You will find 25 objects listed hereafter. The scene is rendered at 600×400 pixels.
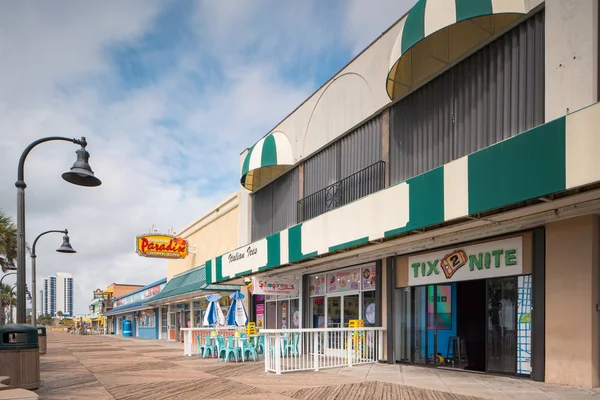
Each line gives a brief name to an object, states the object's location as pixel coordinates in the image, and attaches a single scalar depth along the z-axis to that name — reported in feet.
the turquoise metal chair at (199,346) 50.78
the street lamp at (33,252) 52.95
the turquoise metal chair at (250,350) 44.32
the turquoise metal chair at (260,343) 47.29
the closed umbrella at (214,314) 53.31
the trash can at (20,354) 26.45
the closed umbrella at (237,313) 48.57
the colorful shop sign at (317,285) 50.54
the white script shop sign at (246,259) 50.90
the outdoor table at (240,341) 44.16
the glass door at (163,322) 113.69
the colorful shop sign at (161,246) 87.61
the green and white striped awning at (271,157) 54.24
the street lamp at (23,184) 28.37
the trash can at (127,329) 150.53
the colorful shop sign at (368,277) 42.60
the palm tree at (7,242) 75.61
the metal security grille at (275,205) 54.29
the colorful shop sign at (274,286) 51.67
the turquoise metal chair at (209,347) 49.24
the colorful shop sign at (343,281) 45.16
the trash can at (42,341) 56.71
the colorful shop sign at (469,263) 30.12
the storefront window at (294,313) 54.12
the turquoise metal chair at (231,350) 44.11
